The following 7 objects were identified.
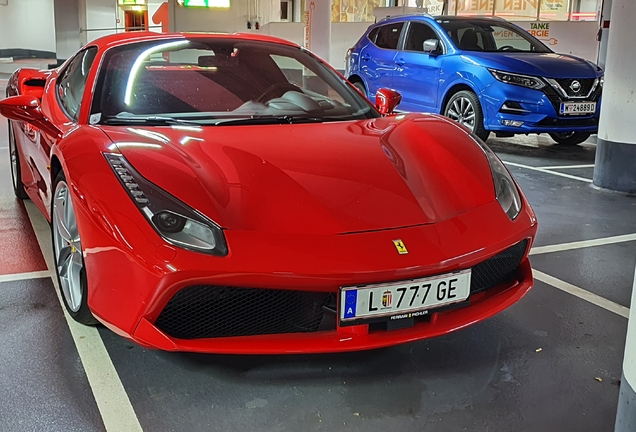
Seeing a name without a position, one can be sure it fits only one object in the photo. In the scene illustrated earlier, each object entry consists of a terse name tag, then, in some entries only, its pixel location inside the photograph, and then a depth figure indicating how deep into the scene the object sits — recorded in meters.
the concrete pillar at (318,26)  12.91
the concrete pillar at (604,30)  10.37
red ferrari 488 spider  1.88
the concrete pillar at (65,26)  19.77
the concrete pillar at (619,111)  4.78
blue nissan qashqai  6.24
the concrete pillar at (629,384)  1.41
